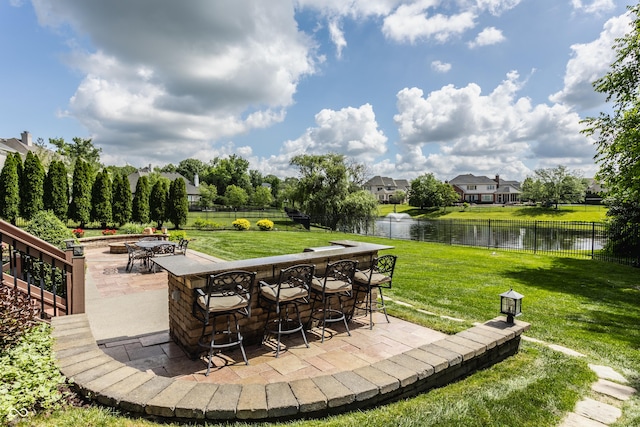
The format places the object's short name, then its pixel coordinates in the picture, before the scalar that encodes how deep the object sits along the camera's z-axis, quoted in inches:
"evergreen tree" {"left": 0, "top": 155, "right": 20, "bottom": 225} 675.4
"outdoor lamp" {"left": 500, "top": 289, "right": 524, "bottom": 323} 146.6
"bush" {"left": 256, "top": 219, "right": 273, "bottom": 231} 825.5
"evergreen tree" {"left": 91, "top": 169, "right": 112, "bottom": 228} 743.1
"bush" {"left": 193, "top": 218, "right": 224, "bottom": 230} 801.6
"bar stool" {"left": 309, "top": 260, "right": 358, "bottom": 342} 154.6
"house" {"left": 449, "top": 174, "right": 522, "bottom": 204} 2815.0
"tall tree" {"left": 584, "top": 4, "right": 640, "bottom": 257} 343.6
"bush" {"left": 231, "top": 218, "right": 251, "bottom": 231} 799.1
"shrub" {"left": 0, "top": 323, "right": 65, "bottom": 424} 80.2
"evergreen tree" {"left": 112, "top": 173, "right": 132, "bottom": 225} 765.3
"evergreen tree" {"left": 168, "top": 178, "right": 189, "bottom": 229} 800.3
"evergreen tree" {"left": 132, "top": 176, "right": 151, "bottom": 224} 788.0
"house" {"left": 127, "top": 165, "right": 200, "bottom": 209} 1923.0
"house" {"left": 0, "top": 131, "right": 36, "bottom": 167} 904.9
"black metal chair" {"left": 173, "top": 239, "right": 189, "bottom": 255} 377.6
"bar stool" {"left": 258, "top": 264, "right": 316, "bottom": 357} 140.2
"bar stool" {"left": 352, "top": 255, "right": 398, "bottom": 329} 173.0
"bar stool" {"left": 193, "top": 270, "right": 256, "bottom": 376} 125.6
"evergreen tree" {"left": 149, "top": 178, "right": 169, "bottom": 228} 804.6
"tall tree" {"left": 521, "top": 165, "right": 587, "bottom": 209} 1843.0
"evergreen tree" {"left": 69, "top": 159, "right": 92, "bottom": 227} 733.9
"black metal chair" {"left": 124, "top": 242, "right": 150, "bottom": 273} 331.6
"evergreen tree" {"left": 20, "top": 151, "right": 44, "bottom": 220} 691.4
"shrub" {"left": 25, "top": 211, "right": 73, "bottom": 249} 222.7
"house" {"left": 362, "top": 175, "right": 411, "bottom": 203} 3064.5
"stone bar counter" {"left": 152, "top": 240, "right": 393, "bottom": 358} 134.6
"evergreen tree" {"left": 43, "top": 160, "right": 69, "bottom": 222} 703.7
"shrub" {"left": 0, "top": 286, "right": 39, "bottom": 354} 107.1
